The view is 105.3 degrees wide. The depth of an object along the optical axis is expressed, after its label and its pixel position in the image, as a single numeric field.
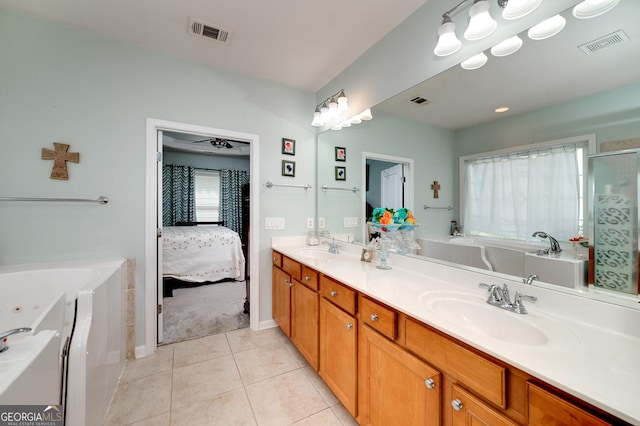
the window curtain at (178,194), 5.63
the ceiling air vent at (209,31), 1.81
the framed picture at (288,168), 2.64
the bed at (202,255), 3.50
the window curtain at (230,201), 6.23
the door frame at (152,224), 2.07
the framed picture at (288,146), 2.63
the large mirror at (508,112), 0.88
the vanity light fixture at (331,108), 2.21
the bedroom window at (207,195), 6.01
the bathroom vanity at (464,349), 0.60
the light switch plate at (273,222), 2.57
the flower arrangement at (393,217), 1.72
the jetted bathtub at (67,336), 0.73
